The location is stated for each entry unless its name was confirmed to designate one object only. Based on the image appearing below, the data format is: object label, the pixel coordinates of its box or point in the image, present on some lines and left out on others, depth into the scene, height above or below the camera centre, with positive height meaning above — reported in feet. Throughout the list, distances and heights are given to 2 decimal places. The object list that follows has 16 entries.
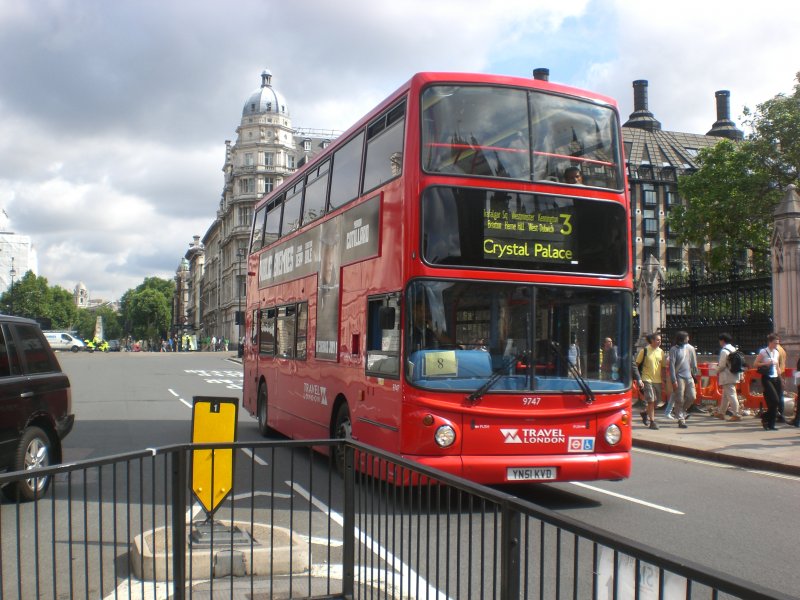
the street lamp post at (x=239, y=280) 61.75 +11.09
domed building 367.66 +74.24
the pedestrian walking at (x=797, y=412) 53.36 -4.92
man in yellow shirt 55.36 -2.34
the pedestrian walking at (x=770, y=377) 52.34 -2.74
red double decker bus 27.50 +1.61
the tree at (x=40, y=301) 434.30 +18.27
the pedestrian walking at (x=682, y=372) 56.49 -2.61
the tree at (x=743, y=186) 142.61 +25.83
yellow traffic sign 20.20 -2.26
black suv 27.48 -2.17
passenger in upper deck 29.30 +5.29
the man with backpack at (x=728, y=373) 56.13 -2.68
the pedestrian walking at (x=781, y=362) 53.98 -1.90
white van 281.33 -1.95
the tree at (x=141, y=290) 523.29 +24.02
